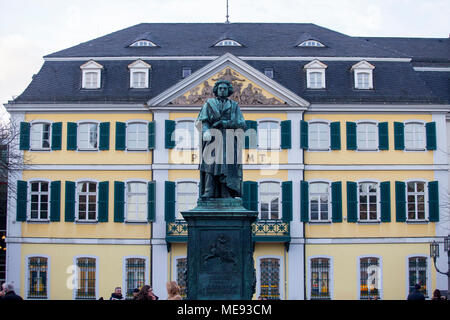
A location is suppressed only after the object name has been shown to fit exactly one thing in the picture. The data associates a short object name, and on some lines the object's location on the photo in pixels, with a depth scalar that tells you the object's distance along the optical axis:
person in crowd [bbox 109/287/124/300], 14.25
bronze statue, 11.22
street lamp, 24.00
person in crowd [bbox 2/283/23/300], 10.28
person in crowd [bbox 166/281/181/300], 9.99
